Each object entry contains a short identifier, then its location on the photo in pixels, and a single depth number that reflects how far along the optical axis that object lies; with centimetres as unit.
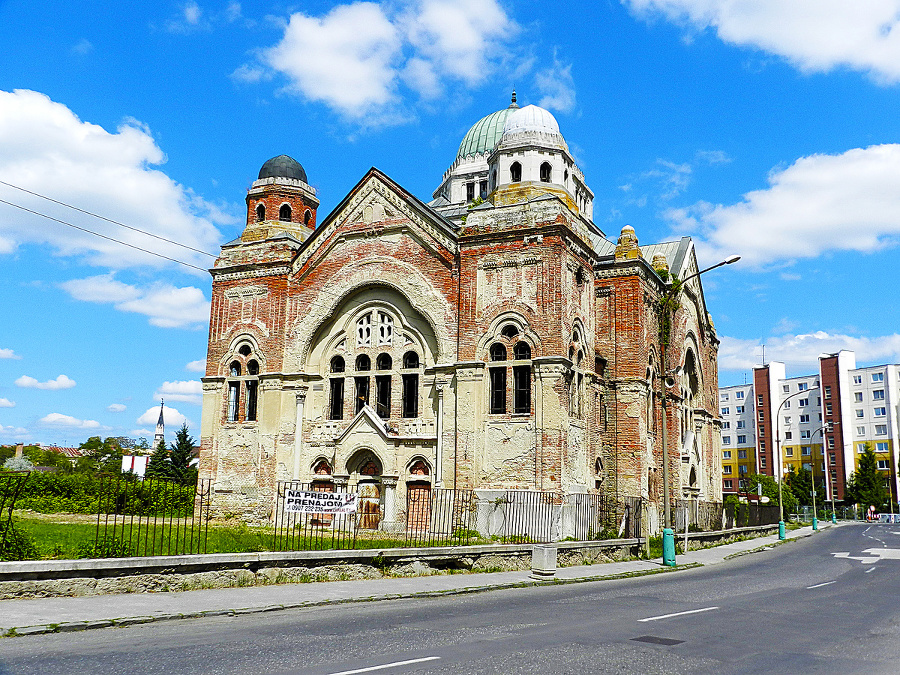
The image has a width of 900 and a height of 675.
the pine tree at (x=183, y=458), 5444
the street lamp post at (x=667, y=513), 2350
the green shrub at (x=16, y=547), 1334
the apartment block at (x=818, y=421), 9194
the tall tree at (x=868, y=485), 8450
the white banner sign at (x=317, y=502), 2020
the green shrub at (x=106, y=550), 1450
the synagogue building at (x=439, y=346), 2934
